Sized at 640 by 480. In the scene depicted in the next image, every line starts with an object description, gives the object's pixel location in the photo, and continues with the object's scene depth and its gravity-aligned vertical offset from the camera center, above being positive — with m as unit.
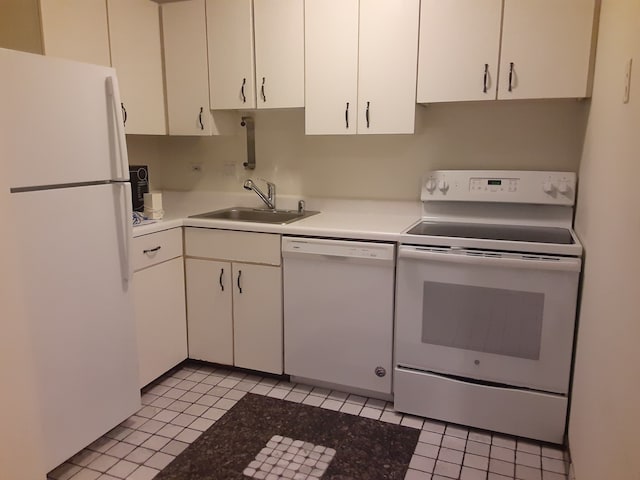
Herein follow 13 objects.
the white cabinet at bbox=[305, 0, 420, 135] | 2.43 +0.49
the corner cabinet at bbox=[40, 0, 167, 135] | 2.30 +0.60
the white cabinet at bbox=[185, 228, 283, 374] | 2.66 -0.77
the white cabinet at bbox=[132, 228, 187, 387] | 2.50 -0.77
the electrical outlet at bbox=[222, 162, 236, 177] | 3.27 -0.06
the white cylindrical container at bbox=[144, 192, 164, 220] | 2.76 -0.26
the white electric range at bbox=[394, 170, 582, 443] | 2.09 -0.69
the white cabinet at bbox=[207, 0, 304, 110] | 2.65 +0.60
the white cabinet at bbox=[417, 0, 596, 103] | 2.14 +0.51
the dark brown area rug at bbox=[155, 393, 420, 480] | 2.01 -1.27
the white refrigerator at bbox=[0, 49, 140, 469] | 1.72 -0.29
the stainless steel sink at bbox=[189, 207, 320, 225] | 3.02 -0.34
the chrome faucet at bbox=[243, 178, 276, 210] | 3.07 -0.21
